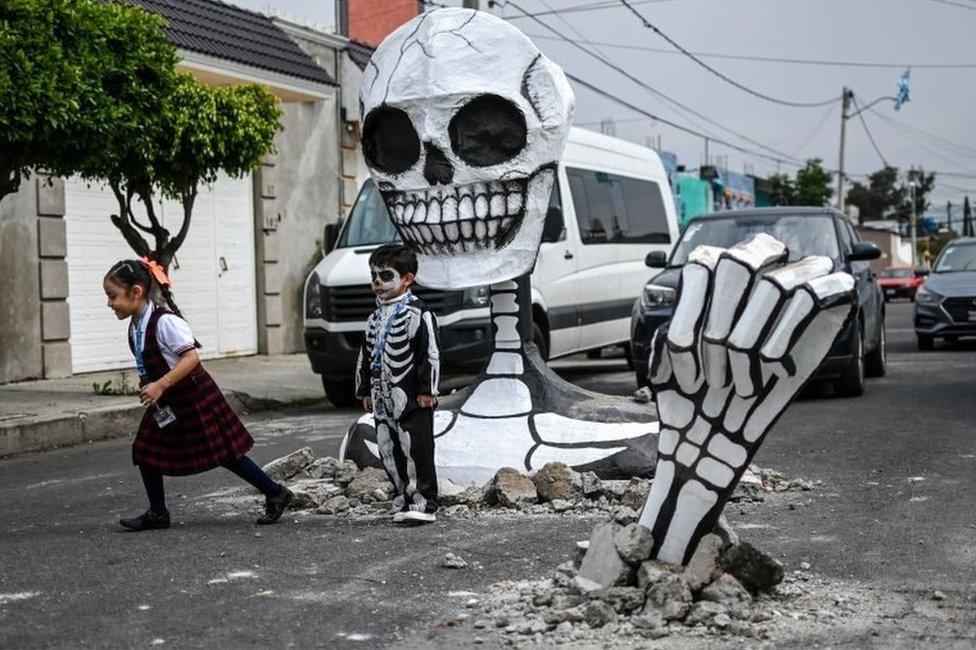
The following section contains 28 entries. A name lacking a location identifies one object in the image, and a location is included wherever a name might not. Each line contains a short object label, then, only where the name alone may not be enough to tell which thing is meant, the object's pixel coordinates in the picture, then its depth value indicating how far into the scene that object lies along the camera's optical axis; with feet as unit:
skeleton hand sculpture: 13.60
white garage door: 47.52
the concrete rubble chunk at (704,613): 13.70
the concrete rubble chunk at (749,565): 14.61
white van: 36.96
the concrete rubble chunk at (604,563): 14.52
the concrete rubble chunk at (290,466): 24.23
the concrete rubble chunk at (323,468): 24.07
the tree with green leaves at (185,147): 34.63
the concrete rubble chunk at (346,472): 23.09
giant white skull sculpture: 22.16
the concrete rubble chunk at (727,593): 14.11
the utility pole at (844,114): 152.76
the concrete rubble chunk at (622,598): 14.05
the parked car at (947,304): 53.52
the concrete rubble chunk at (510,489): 21.06
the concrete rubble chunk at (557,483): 21.33
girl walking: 19.95
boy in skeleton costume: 20.22
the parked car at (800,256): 36.45
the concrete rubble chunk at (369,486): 22.00
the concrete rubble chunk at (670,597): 13.75
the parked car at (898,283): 148.56
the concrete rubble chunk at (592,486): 21.36
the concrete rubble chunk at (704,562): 14.26
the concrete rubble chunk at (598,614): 13.73
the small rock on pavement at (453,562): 16.99
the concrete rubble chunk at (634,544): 14.57
